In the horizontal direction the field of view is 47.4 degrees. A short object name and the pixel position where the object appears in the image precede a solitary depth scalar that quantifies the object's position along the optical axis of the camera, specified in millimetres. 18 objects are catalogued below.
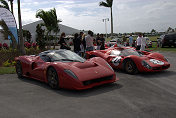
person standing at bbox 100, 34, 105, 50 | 11679
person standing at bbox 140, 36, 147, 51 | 12121
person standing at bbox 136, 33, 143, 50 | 12359
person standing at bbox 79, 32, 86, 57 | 10374
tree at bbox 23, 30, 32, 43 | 27047
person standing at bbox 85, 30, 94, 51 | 10034
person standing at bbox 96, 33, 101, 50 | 11730
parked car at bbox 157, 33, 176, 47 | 20469
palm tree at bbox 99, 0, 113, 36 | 39094
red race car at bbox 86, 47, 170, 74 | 7027
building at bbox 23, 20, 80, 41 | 32344
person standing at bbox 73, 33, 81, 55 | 10102
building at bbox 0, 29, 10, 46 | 20978
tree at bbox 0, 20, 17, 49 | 21159
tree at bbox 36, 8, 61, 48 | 22047
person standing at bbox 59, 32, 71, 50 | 9477
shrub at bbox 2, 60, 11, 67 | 9938
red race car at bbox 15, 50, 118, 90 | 4934
